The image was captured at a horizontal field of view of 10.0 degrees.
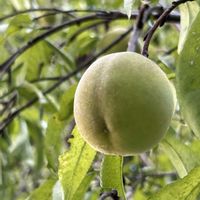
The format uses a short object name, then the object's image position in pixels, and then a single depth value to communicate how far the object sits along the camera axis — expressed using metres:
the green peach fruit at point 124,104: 0.60
